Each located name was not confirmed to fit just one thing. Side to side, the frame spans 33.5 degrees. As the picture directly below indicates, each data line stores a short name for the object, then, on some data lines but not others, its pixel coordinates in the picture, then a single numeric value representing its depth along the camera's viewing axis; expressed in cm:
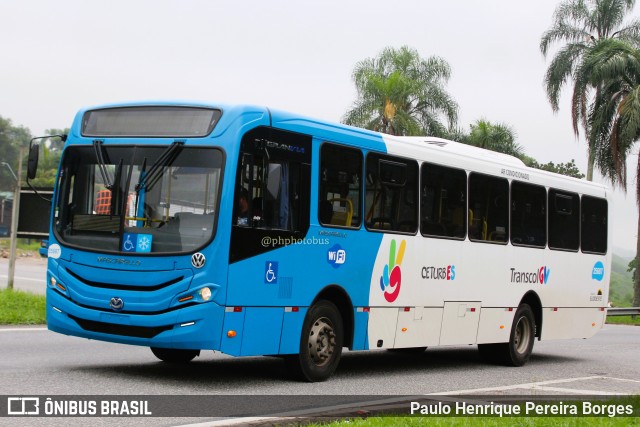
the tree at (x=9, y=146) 11381
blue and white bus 1102
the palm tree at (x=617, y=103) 4062
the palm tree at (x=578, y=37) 4562
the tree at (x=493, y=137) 5531
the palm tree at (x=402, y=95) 4894
